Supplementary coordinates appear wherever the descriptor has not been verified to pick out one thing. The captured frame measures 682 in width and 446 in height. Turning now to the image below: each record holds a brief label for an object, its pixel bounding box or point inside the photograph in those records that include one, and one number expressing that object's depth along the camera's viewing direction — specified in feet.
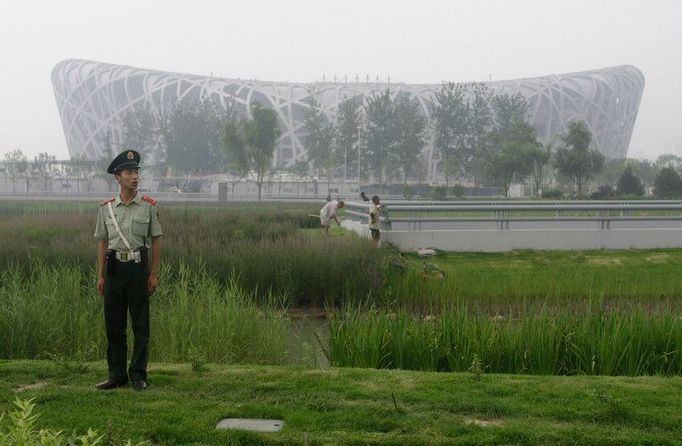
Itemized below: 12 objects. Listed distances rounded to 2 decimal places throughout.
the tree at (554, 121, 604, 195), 143.33
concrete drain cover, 14.99
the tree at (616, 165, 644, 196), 138.21
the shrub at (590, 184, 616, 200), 130.66
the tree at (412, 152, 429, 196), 234.07
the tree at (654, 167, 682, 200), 128.74
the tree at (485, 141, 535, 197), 146.92
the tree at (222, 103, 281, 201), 158.20
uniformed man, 17.58
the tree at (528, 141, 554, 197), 146.87
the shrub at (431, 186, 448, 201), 139.64
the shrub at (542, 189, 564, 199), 142.20
